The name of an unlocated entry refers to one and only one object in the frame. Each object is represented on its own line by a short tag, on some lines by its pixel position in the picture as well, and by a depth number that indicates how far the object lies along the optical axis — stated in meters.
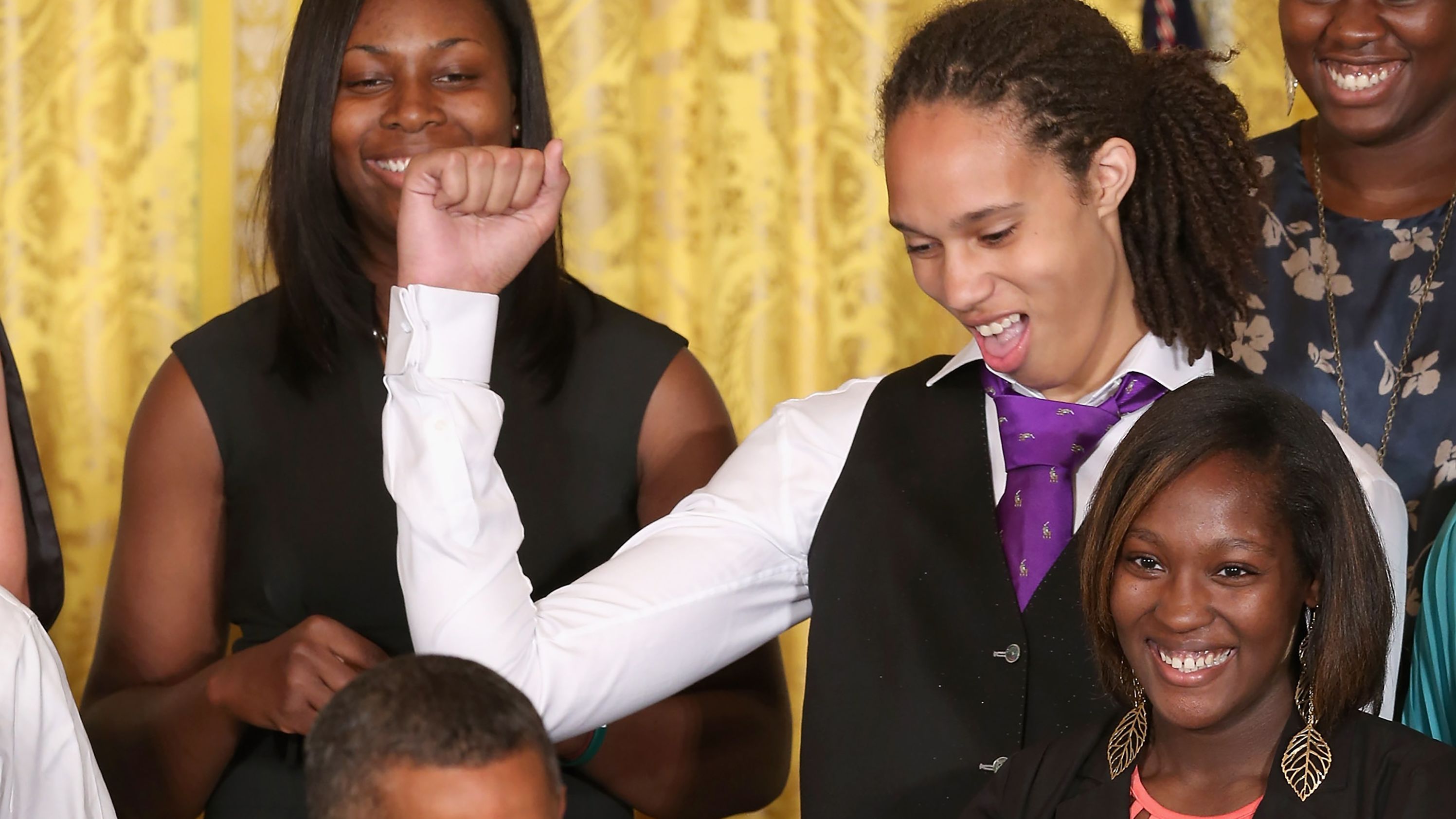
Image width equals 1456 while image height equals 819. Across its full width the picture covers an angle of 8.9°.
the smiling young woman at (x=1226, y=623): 6.84
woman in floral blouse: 7.32
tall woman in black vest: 6.97
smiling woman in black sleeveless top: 7.25
